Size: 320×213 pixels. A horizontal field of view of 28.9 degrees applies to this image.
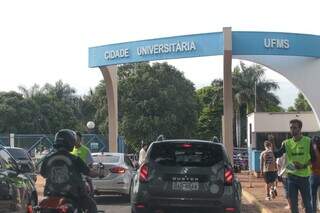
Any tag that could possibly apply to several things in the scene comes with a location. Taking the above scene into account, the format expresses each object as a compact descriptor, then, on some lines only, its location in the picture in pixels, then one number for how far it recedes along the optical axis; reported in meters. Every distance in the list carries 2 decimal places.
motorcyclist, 7.07
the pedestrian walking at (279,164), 14.18
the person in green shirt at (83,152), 11.95
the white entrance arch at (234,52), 24.11
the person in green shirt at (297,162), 9.66
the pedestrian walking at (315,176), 10.53
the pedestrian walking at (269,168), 17.05
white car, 16.09
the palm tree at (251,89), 67.69
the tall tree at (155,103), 56.62
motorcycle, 6.71
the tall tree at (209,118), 79.38
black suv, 9.32
